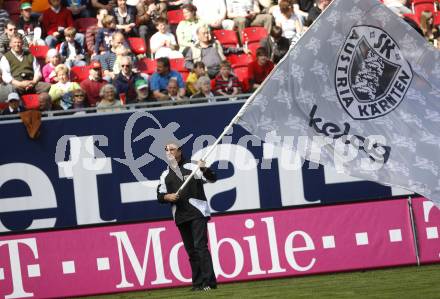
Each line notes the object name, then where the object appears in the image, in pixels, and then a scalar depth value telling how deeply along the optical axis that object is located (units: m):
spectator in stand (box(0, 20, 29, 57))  20.61
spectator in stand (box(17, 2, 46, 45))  21.56
